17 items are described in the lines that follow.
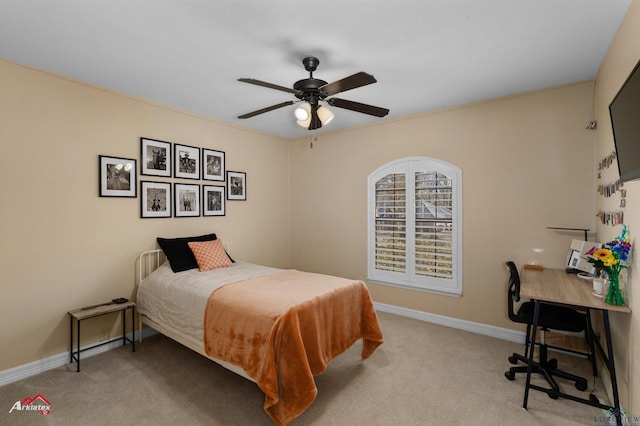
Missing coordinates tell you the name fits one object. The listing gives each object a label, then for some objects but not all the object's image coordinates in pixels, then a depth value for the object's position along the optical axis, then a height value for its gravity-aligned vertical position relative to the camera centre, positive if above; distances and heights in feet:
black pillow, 10.89 -1.61
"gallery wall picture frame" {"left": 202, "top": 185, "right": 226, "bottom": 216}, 13.21 +0.48
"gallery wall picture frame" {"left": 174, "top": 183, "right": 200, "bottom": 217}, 12.26 +0.48
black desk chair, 7.67 -2.95
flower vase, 6.32 -1.76
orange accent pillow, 11.21 -1.72
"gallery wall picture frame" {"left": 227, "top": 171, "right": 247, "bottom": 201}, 14.21 +1.25
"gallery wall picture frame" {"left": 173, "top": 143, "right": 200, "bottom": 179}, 12.23 +2.11
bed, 6.69 -2.98
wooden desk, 6.33 -2.00
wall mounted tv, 4.72 +1.50
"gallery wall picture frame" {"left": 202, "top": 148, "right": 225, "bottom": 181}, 13.16 +2.11
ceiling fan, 7.54 +3.01
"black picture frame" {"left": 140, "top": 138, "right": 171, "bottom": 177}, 11.15 +2.09
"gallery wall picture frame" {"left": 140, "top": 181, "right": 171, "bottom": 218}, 11.18 +0.47
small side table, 8.87 -3.18
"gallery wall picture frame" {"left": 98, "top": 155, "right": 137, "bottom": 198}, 10.14 +1.23
